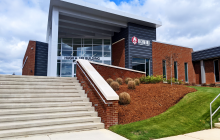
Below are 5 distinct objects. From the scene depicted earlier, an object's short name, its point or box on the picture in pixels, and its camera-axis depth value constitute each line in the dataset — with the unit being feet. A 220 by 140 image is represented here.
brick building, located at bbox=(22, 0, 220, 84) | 52.39
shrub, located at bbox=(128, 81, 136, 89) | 30.50
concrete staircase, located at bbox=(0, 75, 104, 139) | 16.88
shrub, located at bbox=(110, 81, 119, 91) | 29.50
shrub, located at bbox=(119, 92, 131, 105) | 24.09
